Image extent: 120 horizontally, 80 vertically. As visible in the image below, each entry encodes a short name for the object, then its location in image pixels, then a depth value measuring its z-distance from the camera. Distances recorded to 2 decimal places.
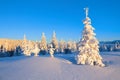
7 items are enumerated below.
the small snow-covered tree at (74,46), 43.36
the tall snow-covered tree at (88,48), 13.49
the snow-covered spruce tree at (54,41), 34.09
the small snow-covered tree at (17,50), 39.43
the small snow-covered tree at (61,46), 39.02
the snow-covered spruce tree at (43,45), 33.04
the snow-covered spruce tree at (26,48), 26.70
